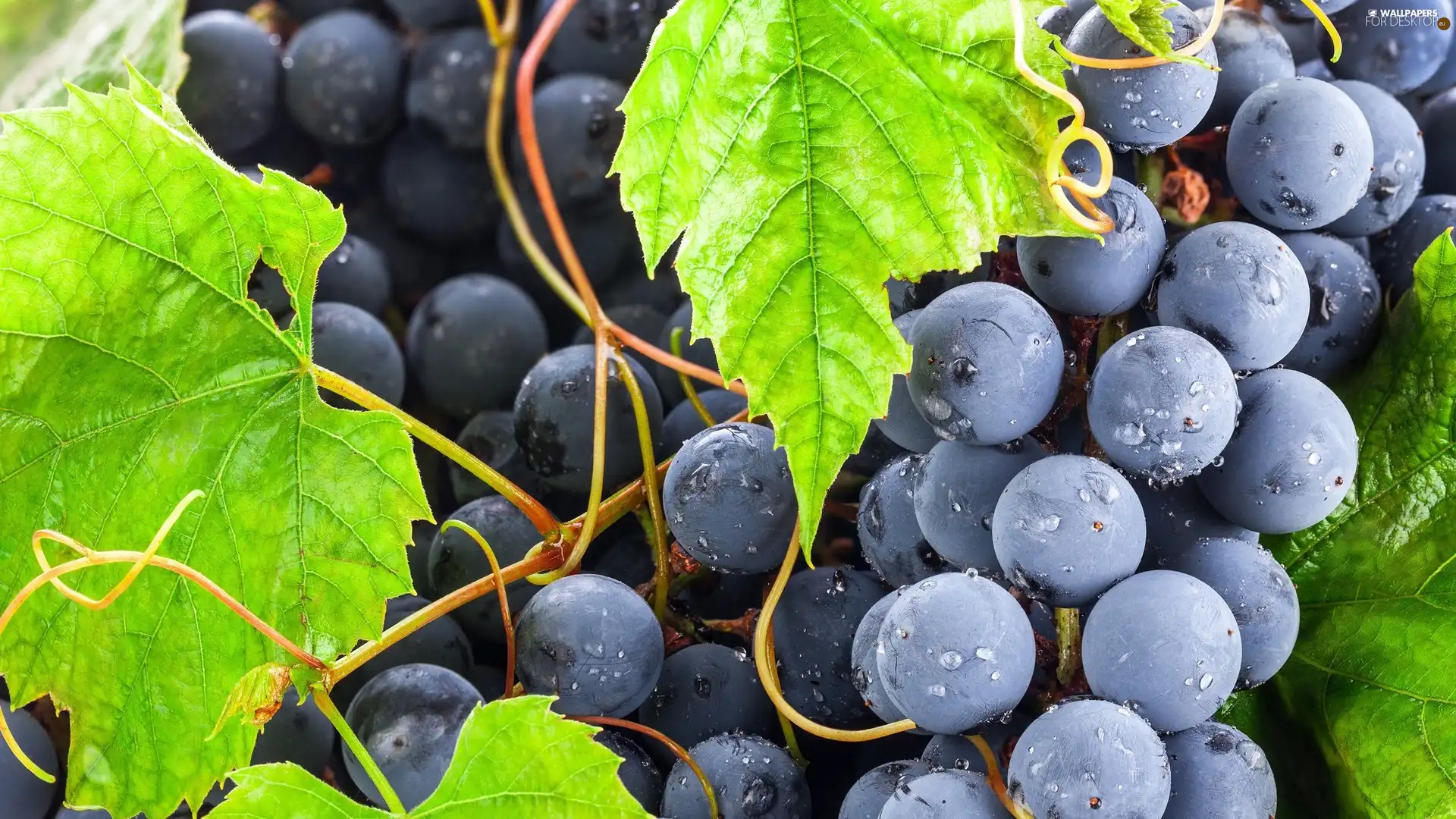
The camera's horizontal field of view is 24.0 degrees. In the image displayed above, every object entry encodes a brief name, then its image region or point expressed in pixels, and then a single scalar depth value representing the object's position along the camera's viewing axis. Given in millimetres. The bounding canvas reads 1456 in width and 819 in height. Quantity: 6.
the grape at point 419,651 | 398
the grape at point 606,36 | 441
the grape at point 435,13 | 449
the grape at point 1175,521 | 369
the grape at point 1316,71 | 397
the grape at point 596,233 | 448
